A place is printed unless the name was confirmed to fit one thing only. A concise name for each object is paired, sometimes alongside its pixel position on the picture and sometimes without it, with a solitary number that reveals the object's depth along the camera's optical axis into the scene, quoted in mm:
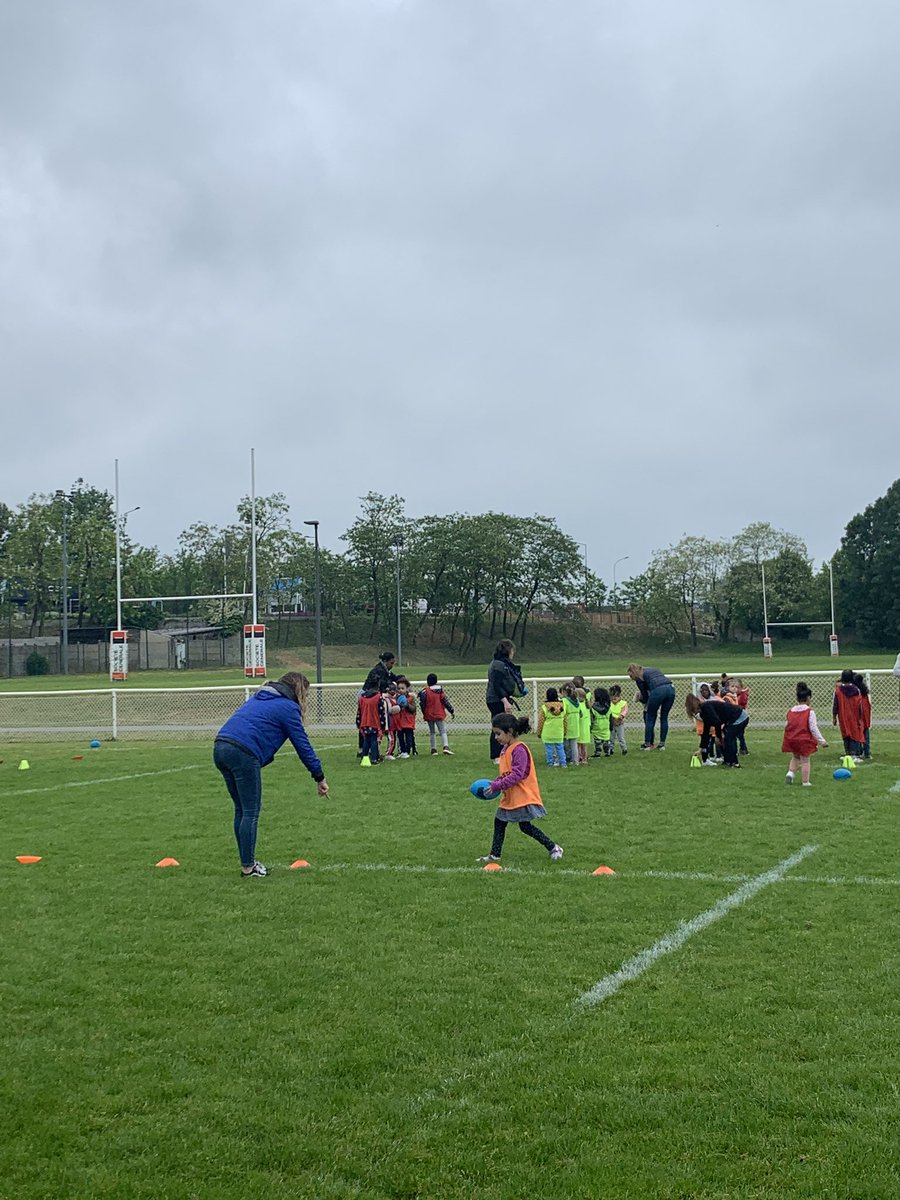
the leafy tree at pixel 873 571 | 84625
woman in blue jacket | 8703
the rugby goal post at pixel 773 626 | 72000
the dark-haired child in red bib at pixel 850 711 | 16297
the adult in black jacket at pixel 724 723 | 16281
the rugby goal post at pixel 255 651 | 35969
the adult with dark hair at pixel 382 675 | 18500
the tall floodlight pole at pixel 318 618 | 33781
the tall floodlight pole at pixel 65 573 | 59316
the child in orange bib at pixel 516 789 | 9094
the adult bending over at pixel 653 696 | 18703
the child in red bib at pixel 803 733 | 13734
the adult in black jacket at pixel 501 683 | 16422
